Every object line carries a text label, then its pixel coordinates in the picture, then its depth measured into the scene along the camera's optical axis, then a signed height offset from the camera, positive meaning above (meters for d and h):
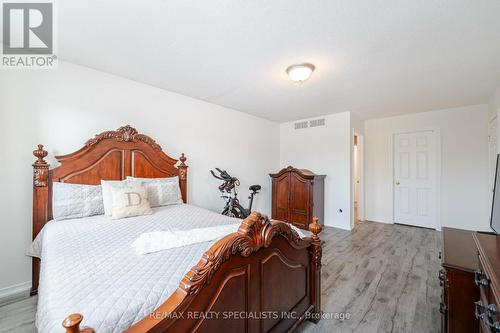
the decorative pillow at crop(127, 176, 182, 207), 2.71 -0.33
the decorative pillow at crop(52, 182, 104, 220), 2.13 -0.37
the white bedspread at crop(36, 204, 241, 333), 0.81 -0.54
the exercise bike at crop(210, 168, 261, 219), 3.77 -0.59
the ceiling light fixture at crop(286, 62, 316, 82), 2.41 +1.08
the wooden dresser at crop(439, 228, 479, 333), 1.31 -0.79
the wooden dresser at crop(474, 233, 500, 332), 0.86 -0.55
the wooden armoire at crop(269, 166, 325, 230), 4.27 -0.63
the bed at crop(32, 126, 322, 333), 0.84 -0.54
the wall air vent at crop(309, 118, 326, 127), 4.76 +0.99
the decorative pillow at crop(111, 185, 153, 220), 2.18 -0.38
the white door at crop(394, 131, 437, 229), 4.44 -0.25
